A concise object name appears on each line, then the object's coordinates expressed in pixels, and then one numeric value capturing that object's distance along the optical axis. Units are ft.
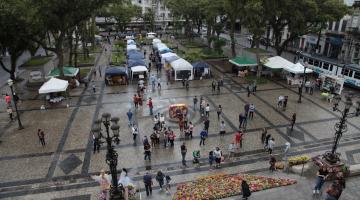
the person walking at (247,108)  75.36
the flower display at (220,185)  45.50
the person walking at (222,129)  66.69
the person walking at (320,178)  43.96
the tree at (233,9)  116.57
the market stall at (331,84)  94.53
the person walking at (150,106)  78.38
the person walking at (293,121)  68.10
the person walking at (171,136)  61.87
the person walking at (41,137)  62.13
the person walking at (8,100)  81.81
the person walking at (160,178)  46.44
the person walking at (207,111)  75.85
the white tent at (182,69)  110.52
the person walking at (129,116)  72.21
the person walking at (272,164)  52.16
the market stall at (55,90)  87.22
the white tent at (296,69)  103.65
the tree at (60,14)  85.05
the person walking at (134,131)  64.33
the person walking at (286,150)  58.23
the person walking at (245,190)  41.73
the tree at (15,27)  83.87
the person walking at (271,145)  58.08
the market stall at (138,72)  109.85
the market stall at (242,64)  116.28
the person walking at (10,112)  76.34
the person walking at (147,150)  56.29
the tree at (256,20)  100.63
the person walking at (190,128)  64.95
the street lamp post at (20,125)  70.99
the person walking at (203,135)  61.36
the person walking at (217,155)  53.85
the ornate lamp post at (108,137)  35.63
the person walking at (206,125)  66.80
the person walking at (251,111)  75.46
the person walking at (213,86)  98.68
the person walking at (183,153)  55.06
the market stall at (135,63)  113.70
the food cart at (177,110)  75.51
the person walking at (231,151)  57.52
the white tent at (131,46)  151.84
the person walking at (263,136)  63.69
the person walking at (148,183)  45.37
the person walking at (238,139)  59.27
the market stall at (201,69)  114.11
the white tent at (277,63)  109.50
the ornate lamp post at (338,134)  44.91
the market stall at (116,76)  106.32
